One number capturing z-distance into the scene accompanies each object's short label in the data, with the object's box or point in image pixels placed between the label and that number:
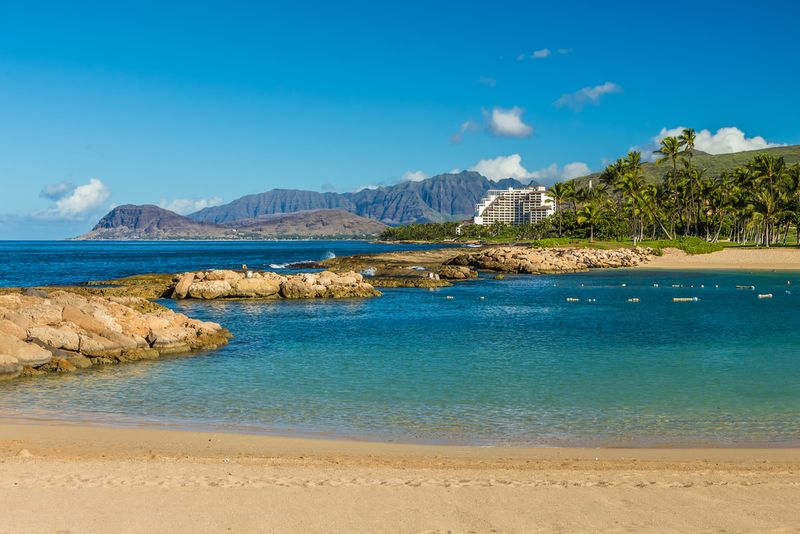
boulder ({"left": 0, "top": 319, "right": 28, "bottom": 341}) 22.61
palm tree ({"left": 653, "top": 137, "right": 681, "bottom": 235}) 108.62
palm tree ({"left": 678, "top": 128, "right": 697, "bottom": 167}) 111.12
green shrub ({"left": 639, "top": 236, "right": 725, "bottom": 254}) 98.75
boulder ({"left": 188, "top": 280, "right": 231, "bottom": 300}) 48.44
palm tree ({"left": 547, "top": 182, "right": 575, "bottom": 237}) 129.50
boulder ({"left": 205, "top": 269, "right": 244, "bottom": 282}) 49.62
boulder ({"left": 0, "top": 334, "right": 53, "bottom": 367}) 21.11
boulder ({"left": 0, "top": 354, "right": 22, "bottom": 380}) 20.25
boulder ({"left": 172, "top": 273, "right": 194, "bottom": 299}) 48.84
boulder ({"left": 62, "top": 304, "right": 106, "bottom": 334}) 24.92
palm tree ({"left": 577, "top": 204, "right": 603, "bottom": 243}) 120.62
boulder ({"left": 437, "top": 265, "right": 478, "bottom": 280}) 69.31
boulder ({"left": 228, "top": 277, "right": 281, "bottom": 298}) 48.53
